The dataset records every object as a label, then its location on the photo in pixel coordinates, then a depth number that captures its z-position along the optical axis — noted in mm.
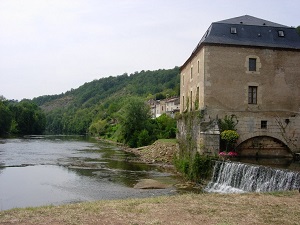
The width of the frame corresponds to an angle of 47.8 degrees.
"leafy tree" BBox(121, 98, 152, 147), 50534
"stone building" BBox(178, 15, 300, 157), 21969
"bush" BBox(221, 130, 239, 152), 20562
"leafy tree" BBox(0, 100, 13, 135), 71919
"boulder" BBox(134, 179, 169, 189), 18203
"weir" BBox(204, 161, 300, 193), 13895
